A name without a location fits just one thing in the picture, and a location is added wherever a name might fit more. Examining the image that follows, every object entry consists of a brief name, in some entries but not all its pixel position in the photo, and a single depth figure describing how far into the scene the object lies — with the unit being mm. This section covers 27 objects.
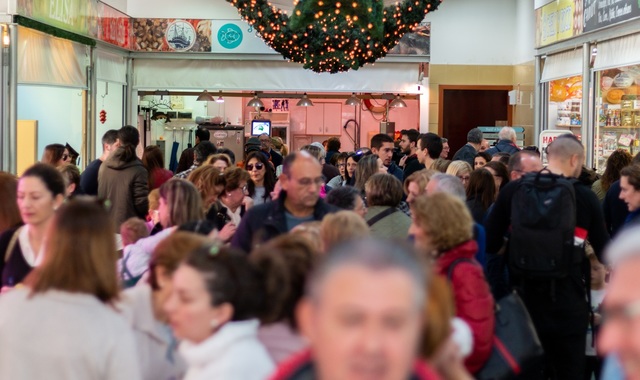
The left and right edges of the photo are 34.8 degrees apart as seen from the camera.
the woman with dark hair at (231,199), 7211
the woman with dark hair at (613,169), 9039
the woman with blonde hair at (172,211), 5113
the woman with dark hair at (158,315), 3602
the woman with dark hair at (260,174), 9148
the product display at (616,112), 12938
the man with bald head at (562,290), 5801
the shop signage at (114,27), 15445
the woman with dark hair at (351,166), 11367
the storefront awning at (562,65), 15172
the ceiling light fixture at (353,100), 18719
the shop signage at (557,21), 14969
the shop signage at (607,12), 12211
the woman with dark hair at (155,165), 9414
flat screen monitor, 21592
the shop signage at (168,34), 17984
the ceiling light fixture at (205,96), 18288
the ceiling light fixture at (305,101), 18656
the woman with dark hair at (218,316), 2857
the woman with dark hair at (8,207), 5262
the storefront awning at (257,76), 18234
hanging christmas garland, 12961
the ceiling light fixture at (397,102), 18844
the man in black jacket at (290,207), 5496
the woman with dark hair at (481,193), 7410
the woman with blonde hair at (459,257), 4008
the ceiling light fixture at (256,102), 18641
